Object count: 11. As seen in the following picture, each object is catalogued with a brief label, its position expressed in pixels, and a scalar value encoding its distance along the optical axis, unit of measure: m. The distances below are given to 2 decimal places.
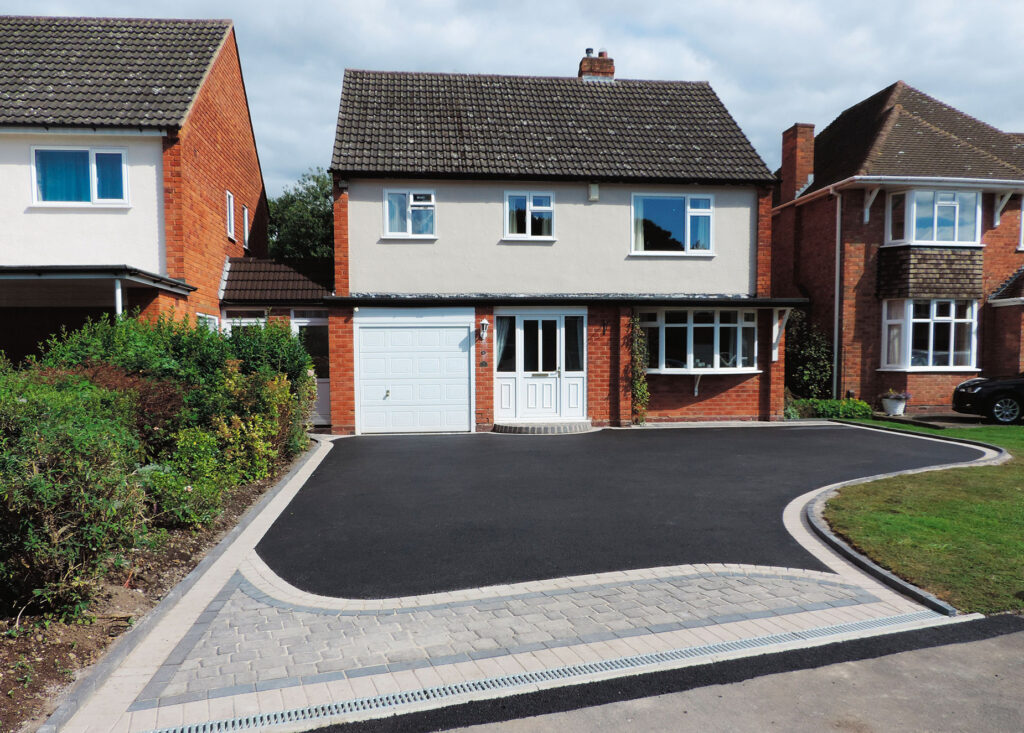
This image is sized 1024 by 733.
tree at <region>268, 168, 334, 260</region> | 32.25
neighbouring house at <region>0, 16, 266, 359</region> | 13.89
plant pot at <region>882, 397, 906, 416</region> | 17.23
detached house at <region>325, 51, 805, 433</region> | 15.07
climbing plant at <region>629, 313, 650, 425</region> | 15.62
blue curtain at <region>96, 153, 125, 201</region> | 14.17
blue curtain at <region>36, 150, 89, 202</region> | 14.02
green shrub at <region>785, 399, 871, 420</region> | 17.09
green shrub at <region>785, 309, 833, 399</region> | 18.25
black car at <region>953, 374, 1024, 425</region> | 16.39
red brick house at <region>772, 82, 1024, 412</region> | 17.69
